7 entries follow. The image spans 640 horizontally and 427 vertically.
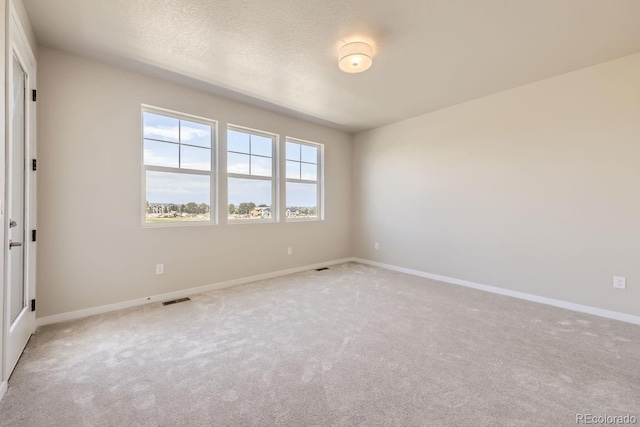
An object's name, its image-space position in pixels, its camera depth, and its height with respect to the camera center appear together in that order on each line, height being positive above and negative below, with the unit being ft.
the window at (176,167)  10.55 +2.03
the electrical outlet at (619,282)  9.05 -2.28
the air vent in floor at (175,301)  10.28 -3.28
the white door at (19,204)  5.76 +0.32
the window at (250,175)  12.93 +2.05
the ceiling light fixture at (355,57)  8.00 +4.78
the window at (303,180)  15.39 +2.11
